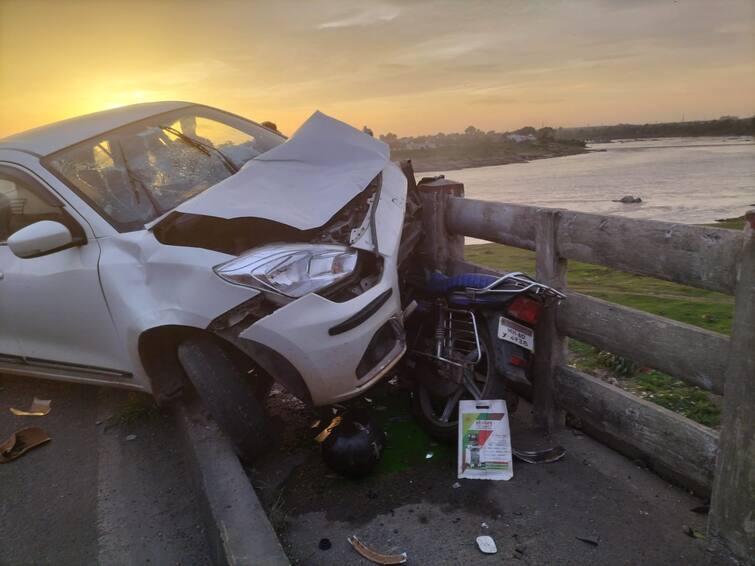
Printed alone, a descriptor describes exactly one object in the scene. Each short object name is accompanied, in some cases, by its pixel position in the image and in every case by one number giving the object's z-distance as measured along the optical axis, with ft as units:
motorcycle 10.57
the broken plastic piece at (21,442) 12.76
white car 9.57
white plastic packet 10.14
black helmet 10.18
